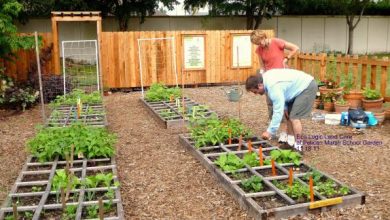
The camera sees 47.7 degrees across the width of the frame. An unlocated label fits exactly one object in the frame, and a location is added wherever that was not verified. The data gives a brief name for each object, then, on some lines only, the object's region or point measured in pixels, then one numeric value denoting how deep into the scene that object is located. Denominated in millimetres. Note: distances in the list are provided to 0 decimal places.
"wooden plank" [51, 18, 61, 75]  11853
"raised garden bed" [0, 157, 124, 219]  3945
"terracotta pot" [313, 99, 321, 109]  9125
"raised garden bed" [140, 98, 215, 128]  7828
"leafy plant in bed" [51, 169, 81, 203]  4348
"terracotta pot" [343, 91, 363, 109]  8422
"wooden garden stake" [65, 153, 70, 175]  4593
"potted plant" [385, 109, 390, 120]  7773
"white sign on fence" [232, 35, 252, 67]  13594
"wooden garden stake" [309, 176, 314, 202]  4042
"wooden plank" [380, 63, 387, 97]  8430
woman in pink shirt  6371
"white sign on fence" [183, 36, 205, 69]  13148
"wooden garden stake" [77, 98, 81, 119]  8247
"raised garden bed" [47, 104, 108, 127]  7719
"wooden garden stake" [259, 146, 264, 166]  5057
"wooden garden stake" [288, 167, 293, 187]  4417
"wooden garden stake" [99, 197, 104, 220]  3529
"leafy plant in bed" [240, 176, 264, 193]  4402
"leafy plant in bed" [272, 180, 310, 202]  4176
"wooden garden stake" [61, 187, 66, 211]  3927
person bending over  5176
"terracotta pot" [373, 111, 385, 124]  7618
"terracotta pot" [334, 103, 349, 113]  8320
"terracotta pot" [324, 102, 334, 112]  8781
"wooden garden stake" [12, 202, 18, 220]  3594
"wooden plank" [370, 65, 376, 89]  8717
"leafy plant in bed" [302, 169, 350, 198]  4234
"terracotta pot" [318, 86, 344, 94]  8955
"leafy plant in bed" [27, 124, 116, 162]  5496
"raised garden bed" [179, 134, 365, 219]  3963
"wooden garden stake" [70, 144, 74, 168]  5209
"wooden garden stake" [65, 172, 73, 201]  4215
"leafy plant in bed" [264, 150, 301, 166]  5203
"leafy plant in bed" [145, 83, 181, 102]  10312
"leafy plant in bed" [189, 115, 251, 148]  6047
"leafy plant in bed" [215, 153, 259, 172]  4961
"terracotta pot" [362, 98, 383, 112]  7938
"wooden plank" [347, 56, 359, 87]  9384
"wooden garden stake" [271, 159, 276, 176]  4832
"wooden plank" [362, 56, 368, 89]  9023
